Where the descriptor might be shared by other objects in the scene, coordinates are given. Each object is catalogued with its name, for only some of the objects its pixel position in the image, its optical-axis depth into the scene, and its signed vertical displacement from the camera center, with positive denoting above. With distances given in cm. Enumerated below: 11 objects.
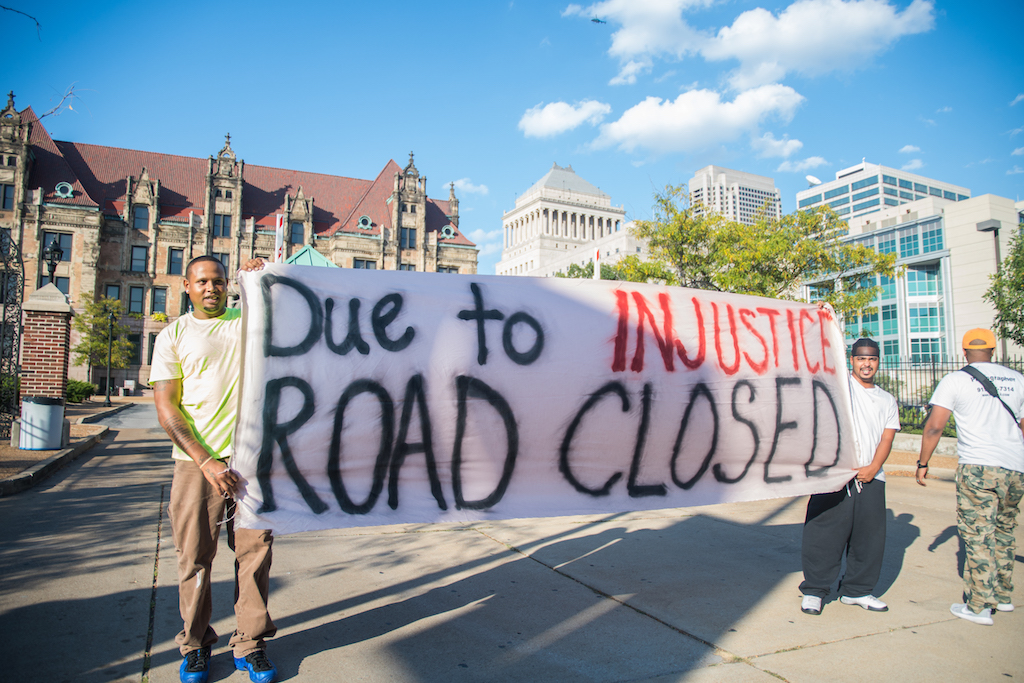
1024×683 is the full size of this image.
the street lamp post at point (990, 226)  1738 +490
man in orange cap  400 -58
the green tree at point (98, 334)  3362 +269
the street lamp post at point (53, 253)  1517 +326
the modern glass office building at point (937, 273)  5738 +1174
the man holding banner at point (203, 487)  291 -52
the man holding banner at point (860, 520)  409 -91
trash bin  975 -74
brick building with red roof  4100 +1242
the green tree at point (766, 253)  1878 +438
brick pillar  1115 +66
